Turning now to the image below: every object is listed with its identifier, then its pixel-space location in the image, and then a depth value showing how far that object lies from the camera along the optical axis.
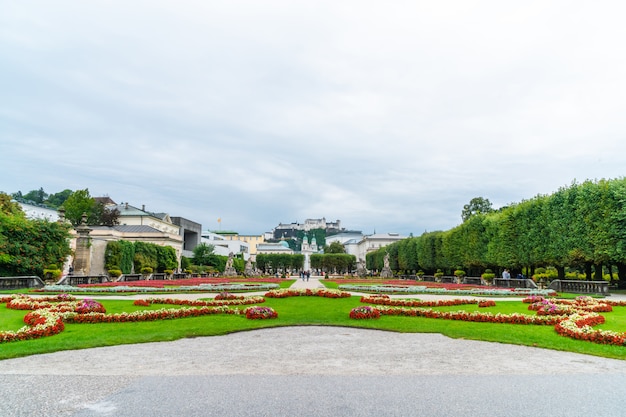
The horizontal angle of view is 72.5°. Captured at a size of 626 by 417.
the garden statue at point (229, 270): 63.60
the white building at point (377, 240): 151.25
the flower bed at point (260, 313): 13.94
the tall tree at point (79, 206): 83.25
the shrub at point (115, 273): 43.91
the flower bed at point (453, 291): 26.43
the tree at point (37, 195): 125.38
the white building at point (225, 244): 125.81
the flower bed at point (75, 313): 10.93
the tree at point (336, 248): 159.80
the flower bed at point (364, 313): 14.12
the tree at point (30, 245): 32.44
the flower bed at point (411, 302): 18.14
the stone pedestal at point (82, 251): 37.62
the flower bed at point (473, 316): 13.48
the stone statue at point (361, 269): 74.27
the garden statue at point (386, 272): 66.44
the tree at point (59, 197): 121.00
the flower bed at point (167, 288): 26.62
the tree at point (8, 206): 41.97
